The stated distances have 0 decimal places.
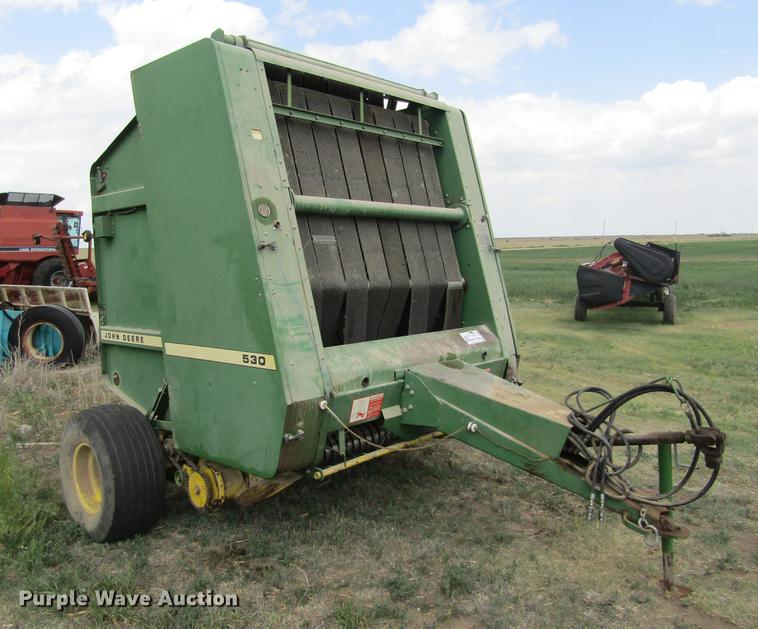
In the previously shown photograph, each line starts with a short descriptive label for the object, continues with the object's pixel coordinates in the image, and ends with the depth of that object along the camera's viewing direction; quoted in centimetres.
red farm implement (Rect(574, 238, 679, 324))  1269
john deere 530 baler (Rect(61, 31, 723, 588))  327
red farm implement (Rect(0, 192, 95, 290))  1552
